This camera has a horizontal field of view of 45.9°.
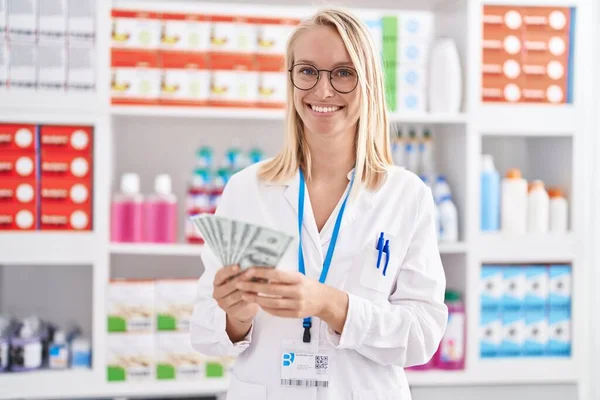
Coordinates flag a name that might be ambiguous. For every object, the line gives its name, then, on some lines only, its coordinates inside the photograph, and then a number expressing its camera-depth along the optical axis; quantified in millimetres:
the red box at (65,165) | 2855
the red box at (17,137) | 2832
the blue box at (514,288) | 3055
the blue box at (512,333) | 3061
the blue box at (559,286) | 3096
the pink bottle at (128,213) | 2908
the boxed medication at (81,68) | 2840
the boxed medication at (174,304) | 2893
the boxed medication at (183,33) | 2871
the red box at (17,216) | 2834
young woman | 1500
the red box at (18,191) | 2828
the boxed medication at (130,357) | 2881
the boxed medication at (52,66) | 2816
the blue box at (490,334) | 3053
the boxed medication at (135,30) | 2857
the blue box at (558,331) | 3100
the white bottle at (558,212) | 3088
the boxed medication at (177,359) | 2900
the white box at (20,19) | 2803
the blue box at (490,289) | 3049
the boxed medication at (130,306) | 2879
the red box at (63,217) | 2861
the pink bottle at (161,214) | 2934
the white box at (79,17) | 2834
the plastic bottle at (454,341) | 3018
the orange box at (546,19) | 3041
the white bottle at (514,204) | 3045
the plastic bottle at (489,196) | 3053
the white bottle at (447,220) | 3016
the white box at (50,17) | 2816
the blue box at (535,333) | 3076
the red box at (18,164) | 2828
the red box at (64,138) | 2855
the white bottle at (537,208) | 3062
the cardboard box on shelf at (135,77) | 2863
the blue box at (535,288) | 3072
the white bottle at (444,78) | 2994
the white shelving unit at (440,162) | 2850
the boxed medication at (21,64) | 2805
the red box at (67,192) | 2854
